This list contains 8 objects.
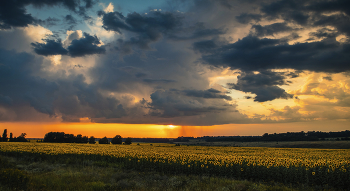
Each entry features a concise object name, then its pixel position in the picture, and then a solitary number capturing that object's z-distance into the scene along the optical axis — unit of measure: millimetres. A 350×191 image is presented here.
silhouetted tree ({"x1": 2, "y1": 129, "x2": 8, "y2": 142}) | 152375
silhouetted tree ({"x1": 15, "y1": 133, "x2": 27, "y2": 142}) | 140262
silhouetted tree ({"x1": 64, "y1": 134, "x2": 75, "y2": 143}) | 137500
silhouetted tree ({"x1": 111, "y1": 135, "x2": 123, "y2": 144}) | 143462
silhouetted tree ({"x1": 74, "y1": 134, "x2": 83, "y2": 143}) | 139288
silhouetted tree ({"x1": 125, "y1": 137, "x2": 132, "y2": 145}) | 142000
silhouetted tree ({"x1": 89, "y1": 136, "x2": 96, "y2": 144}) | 140375
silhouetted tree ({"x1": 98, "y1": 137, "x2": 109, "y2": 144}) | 138838
